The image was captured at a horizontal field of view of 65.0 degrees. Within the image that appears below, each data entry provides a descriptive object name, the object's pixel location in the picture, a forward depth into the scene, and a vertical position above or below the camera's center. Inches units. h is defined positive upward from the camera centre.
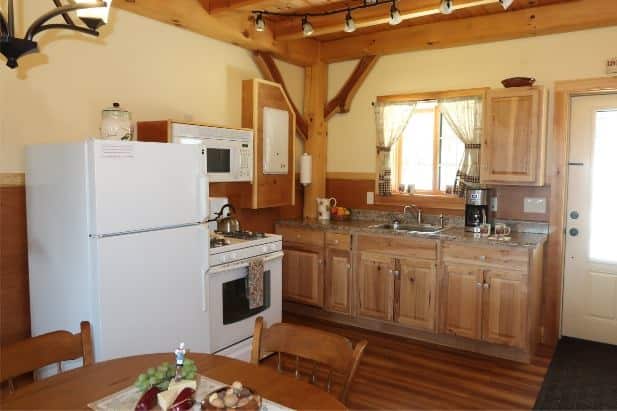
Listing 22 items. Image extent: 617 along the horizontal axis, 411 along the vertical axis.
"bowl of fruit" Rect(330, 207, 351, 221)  193.6 -16.1
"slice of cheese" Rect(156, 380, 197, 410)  53.3 -24.8
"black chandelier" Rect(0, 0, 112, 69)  59.7 +18.6
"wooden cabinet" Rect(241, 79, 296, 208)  163.9 +11.1
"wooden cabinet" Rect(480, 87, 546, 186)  148.3 +12.0
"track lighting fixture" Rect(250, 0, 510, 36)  129.6 +47.6
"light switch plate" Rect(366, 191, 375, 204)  193.2 -9.3
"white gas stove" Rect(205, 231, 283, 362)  126.1 -31.9
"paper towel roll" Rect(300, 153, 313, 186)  192.4 +2.2
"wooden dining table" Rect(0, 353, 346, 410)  56.8 -26.9
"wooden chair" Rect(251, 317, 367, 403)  64.9 -25.3
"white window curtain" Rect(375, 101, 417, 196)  184.7 +16.2
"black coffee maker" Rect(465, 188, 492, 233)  160.1 -11.2
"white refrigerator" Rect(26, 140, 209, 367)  96.3 -14.6
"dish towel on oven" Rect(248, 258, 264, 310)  135.9 -30.9
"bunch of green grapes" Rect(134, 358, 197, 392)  56.4 -24.1
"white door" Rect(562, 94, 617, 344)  150.7 -14.7
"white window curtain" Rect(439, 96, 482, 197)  167.2 +14.9
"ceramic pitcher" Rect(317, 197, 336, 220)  191.5 -13.7
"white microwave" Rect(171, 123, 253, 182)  135.6 +8.0
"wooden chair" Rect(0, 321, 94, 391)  64.9 -25.2
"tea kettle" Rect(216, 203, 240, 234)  148.4 -15.6
